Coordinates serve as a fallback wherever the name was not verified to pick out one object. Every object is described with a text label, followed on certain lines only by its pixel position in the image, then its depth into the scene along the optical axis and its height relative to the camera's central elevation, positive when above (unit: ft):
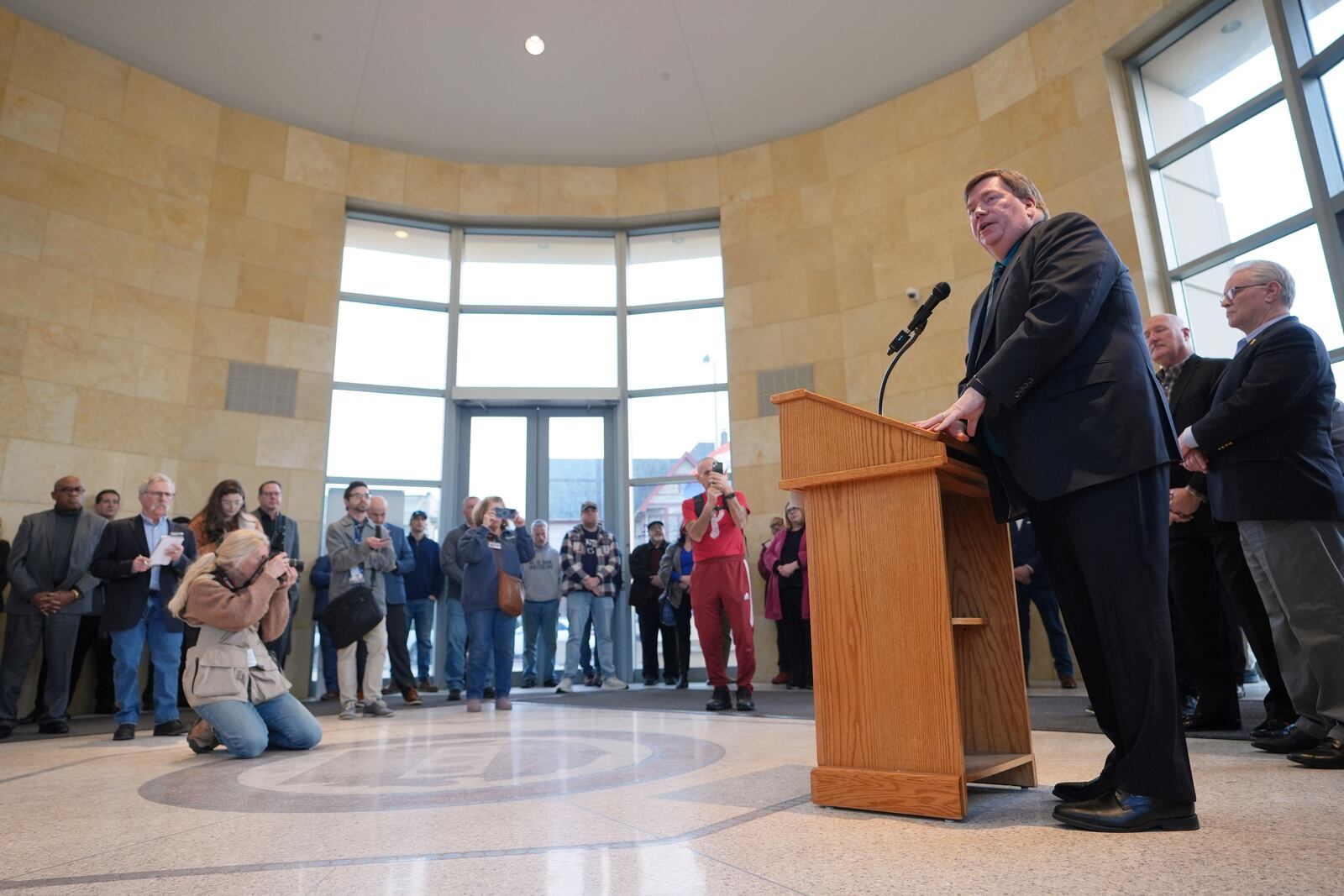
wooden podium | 6.09 +0.04
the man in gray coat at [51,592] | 16.78 +1.12
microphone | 7.29 +2.72
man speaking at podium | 5.32 +1.00
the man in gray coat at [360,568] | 17.35 +1.52
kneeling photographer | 11.37 -0.26
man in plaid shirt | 24.41 +1.48
